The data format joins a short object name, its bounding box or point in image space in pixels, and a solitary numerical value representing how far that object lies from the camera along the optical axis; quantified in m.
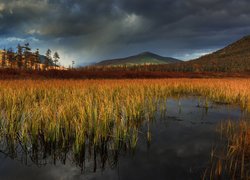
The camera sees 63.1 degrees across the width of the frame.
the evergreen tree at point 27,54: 80.94
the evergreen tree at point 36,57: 88.15
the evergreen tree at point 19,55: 79.78
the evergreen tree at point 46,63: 86.62
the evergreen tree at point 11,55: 82.30
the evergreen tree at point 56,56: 105.53
